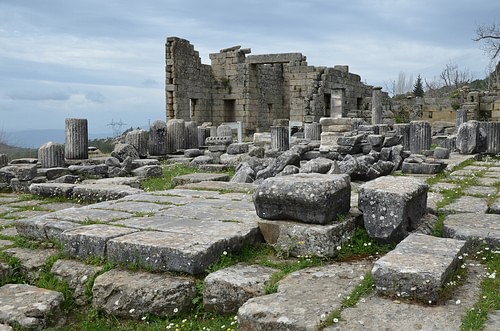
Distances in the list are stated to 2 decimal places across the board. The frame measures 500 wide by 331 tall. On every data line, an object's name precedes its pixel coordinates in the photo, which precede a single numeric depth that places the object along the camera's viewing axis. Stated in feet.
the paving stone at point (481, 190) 23.45
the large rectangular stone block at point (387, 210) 14.39
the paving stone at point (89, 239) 14.62
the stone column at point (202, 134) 67.10
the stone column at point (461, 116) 81.61
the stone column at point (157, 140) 56.39
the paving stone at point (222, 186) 24.62
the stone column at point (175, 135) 59.36
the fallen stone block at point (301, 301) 10.23
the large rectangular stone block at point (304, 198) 14.42
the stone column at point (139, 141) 53.72
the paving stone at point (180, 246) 13.03
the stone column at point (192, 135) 62.13
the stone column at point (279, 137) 52.80
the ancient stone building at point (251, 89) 91.97
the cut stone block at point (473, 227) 14.33
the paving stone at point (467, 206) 18.92
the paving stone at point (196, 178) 30.30
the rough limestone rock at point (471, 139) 47.01
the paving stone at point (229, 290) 12.09
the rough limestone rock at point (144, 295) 12.44
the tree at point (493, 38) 108.95
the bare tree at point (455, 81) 205.46
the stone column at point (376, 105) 88.53
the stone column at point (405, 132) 57.31
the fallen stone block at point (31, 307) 12.42
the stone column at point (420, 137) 50.85
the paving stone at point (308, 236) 13.91
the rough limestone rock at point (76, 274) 14.03
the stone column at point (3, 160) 40.19
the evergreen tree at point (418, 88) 226.17
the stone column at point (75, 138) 46.93
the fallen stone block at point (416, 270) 10.66
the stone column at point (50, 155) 41.45
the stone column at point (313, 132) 65.92
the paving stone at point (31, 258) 15.19
